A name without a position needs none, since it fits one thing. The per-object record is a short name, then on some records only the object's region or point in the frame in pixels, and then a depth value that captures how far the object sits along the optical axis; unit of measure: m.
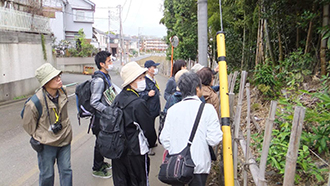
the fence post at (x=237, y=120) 2.93
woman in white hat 2.80
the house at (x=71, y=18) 31.44
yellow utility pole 2.78
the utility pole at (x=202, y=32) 5.01
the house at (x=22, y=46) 10.42
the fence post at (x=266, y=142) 1.95
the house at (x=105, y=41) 56.22
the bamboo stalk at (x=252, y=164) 2.29
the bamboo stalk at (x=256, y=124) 4.07
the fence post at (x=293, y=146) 1.56
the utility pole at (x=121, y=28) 36.40
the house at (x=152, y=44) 136.50
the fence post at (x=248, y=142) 2.58
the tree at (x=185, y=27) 16.11
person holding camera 2.94
